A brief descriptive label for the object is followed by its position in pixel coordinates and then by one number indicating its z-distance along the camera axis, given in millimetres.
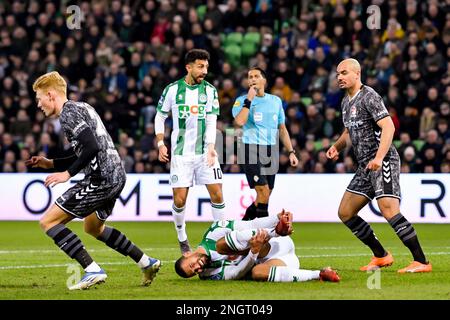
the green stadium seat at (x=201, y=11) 23523
